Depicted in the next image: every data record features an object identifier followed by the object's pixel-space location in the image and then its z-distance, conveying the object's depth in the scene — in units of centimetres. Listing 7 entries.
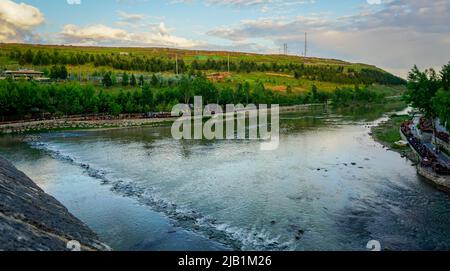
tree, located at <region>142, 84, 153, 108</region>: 10069
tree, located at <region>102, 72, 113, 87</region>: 12306
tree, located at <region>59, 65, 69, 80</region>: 12912
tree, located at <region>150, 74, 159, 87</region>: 13208
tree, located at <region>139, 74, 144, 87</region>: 13058
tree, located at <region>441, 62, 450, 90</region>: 4738
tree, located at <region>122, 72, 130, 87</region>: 12734
